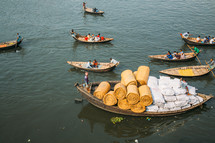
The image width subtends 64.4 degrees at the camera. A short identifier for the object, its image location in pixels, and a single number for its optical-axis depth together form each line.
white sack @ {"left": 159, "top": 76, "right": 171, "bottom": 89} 14.20
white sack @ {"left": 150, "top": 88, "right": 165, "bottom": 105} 13.29
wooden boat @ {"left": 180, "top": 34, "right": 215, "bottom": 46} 26.03
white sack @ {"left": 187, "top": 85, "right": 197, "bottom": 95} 14.66
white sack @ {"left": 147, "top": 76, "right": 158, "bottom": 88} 14.39
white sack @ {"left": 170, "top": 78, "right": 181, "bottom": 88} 14.17
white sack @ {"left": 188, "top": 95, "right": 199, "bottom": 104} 14.20
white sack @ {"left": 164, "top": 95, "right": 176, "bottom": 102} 13.62
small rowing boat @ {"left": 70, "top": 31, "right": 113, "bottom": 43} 26.66
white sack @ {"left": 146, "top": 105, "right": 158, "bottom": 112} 13.52
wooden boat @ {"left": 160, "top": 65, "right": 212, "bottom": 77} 19.28
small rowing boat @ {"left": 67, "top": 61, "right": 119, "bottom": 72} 19.91
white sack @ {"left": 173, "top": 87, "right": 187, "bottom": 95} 13.78
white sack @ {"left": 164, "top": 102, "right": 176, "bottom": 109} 13.59
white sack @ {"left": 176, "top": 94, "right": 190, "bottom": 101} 13.69
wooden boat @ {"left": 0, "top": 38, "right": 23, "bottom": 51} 24.22
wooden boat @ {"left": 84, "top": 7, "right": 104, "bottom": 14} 38.35
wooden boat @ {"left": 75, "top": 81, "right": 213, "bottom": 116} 13.73
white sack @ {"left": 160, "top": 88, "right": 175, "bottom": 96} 13.56
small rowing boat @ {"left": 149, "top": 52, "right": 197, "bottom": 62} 22.16
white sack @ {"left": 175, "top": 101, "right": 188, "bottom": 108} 13.73
